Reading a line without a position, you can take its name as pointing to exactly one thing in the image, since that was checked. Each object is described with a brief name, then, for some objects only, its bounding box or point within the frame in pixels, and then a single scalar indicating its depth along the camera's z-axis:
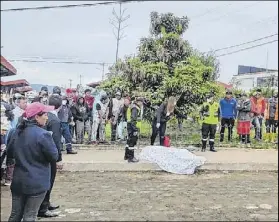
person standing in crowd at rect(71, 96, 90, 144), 11.27
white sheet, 8.84
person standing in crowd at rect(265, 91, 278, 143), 12.97
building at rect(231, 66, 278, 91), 23.92
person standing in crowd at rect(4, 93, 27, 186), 7.11
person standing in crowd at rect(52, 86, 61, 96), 8.75
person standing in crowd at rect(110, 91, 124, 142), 12.19
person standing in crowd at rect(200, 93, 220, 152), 11.02
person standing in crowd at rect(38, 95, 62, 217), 5.58
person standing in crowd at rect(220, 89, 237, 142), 12.46
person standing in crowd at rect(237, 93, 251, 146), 12.50
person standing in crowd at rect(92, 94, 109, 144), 11.83
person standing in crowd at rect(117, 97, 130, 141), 11.64
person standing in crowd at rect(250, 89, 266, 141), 13.06
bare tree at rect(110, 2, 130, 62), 15.50
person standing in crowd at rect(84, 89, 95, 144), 11.88
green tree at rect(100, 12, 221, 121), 13.31
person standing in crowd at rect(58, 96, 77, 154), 10.04
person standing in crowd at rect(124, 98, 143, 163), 9.41
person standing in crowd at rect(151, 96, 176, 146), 10.83
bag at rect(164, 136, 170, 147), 10.68
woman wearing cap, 4.23
